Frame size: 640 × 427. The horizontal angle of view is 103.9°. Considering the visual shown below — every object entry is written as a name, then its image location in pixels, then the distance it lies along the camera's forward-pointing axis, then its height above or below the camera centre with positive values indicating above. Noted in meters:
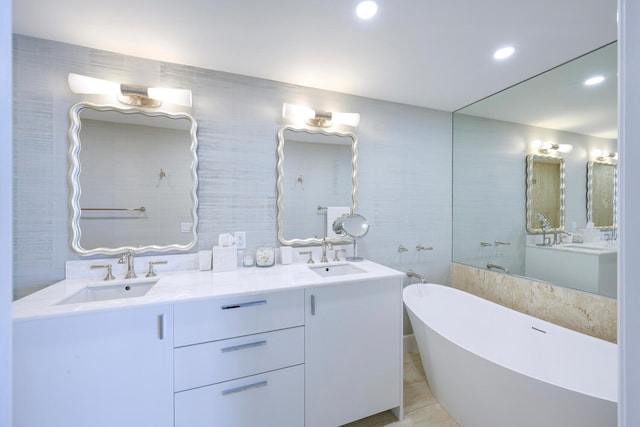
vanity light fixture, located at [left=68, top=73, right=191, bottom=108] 1.51 +0.78
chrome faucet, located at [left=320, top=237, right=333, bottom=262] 2.08 -0.30
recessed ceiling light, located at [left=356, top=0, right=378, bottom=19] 1.26 +1.06
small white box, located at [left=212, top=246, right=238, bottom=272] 1.73 -0.32
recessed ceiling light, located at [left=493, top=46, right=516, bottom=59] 1.63 +1.08
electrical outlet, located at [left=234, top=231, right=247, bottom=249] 1.89 -0.20
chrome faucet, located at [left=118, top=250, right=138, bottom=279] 1.58 -0.31
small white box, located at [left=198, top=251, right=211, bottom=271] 1.74 -0.33
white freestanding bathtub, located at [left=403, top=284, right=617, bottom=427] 1.16 -0.92
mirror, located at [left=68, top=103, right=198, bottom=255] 1.57 +0.22
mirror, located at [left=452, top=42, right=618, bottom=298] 1.84 +0.57
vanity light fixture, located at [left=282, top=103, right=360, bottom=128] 1.97 +0.79
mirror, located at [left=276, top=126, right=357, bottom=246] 2.02 +0.26
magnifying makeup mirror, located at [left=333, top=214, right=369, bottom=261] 2.04 -0.10
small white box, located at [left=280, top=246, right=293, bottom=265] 1.96 -0.33
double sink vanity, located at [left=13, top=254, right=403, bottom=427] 1.10 -0.70
